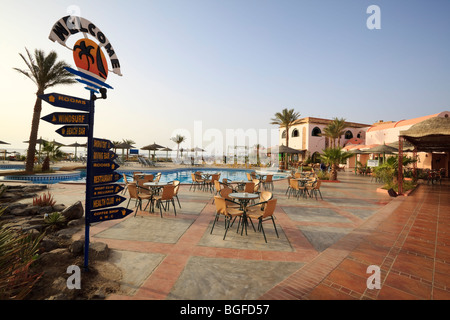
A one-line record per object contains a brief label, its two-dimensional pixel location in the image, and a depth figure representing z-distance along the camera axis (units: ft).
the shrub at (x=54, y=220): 14.02
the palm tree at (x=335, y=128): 92.84
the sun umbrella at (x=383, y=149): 50.14
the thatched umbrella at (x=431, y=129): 23.28
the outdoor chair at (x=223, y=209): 13.94
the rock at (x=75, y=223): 14.61
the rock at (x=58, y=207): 17.96
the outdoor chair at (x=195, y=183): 32.01
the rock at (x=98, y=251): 10.37
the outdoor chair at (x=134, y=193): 18.52
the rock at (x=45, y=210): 17.28
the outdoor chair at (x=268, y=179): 32.02
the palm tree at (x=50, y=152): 48.78
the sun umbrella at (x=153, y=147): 85.05
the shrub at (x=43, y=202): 18.40
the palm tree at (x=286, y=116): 94.53
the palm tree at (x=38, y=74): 45.93
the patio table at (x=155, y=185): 20.11
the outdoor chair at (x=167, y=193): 18.16
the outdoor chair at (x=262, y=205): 15.46
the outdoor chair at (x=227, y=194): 17.05
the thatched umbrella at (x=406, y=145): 46.10
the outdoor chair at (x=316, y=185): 26.09
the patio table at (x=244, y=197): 14.51
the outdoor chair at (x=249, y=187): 22.41
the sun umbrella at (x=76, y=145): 93.49
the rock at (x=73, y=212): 15.48
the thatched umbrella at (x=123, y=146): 80.64
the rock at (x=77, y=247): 10.44
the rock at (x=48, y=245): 10.85
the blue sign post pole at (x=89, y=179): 9.13
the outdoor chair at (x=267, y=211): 13.32
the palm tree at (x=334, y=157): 45.47
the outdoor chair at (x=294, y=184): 25.91
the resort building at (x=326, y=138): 76.38
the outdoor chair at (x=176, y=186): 20.14
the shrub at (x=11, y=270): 6.93
